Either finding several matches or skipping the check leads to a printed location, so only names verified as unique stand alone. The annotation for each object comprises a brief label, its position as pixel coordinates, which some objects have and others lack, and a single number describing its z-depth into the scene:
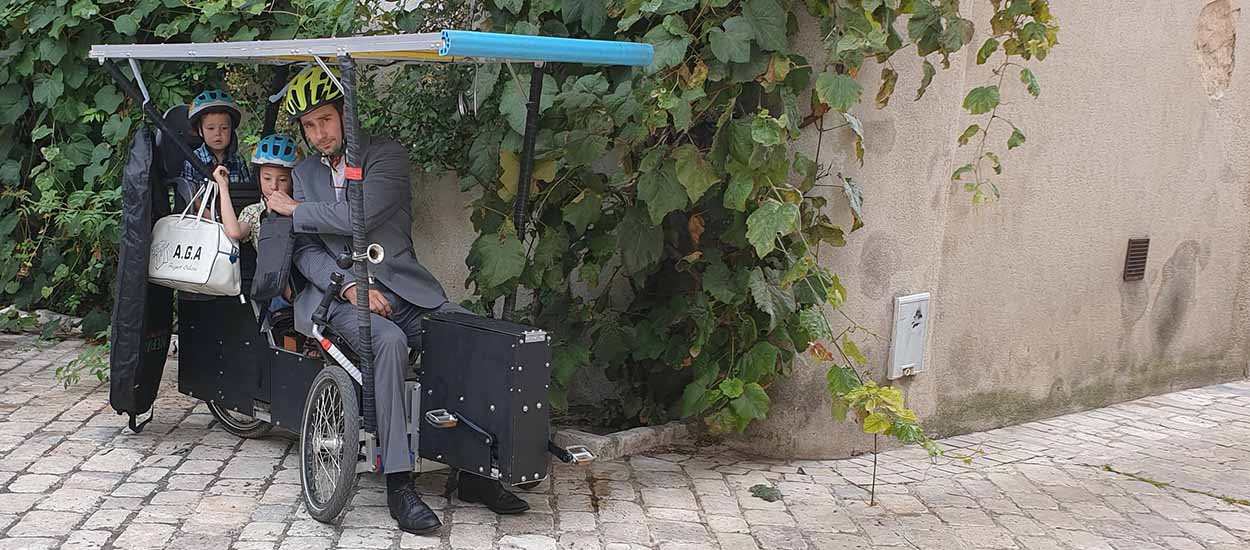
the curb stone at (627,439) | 5.97
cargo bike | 4.69
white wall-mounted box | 6.19
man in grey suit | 5.17
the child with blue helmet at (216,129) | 5.89
